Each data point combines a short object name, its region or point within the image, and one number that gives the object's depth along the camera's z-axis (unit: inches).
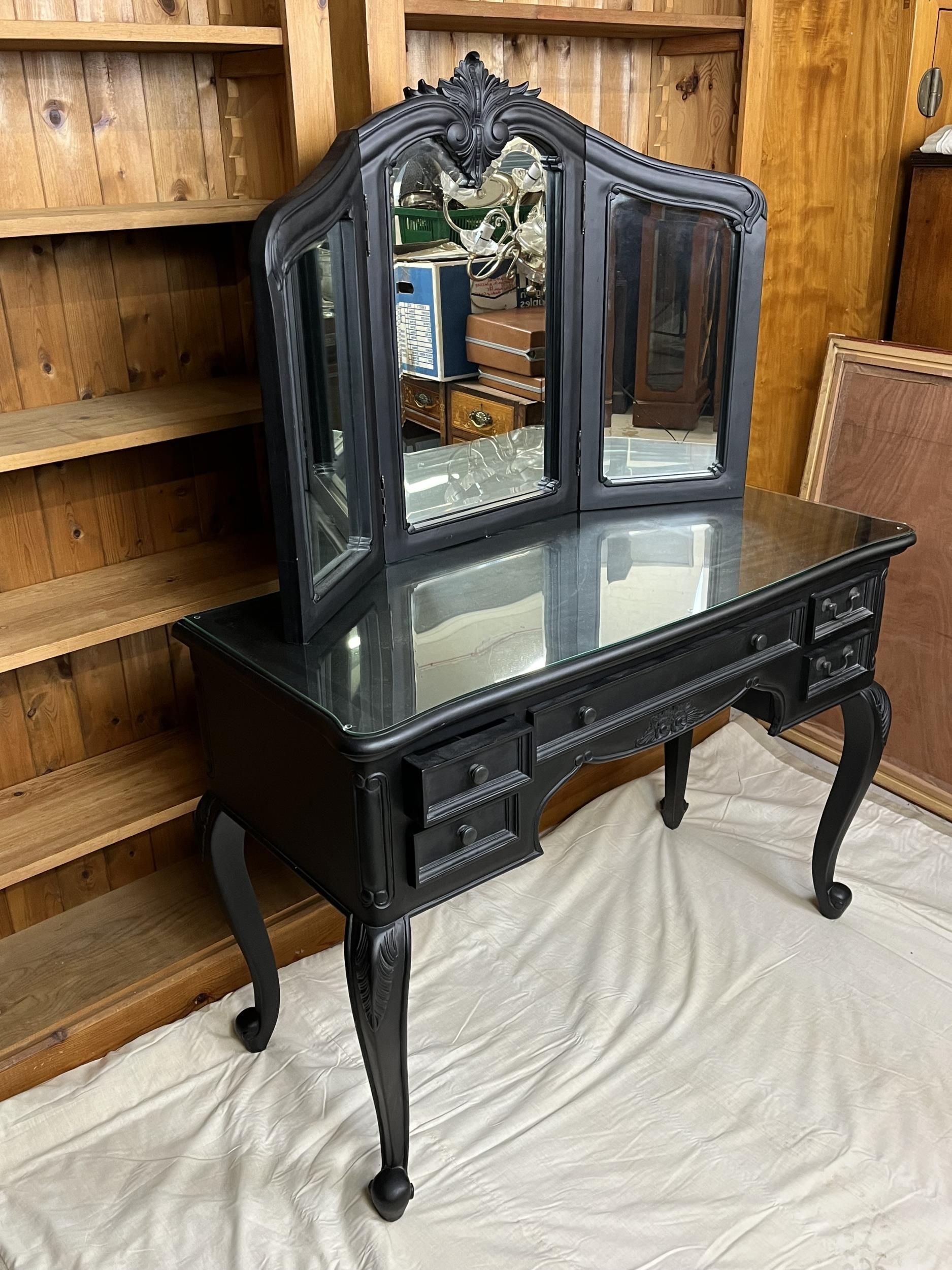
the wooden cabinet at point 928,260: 105.2
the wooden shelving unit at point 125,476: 70.4
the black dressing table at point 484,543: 60.8
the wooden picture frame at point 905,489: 102.9
